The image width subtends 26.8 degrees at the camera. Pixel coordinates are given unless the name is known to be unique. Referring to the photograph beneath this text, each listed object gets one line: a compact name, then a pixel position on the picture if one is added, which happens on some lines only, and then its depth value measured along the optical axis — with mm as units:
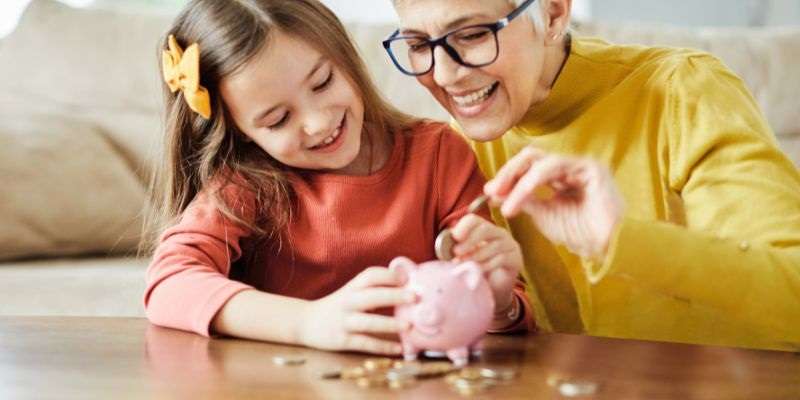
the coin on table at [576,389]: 1136
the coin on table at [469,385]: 1143
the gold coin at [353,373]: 1191
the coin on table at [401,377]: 1167
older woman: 1252
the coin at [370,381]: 1166
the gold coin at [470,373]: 1182
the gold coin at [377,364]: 1222
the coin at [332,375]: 1195
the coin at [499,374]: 1186
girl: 1498
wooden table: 1151
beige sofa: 2013
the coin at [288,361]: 1247
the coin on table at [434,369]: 1199
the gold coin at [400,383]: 1162
